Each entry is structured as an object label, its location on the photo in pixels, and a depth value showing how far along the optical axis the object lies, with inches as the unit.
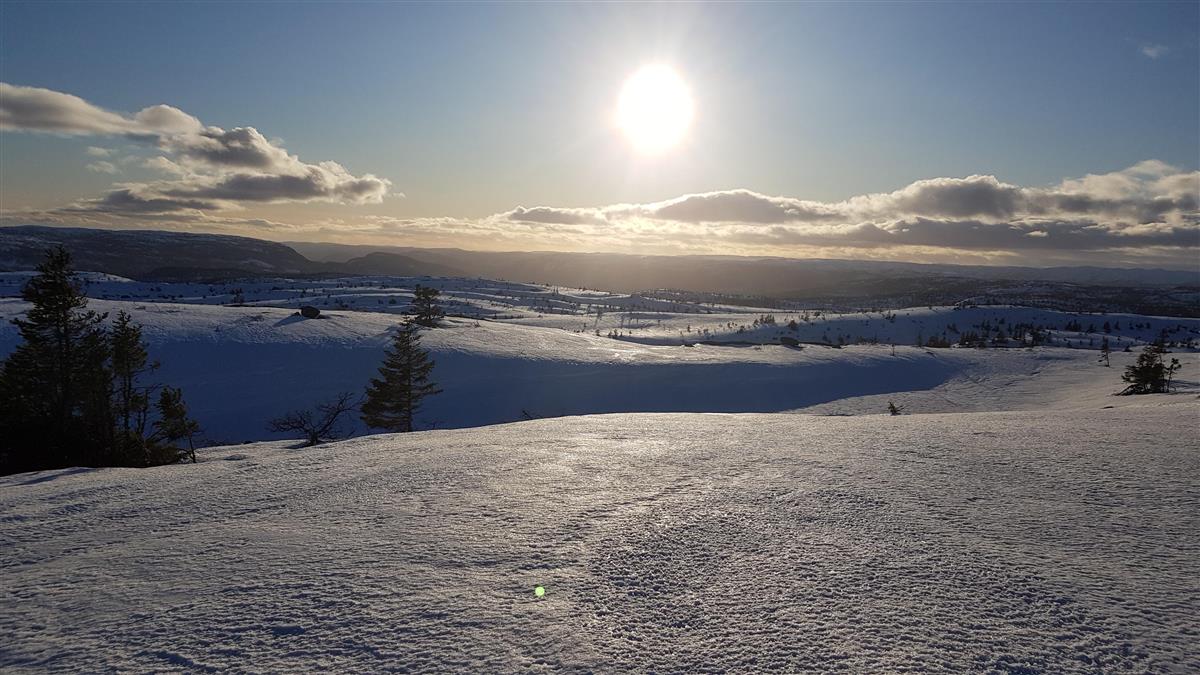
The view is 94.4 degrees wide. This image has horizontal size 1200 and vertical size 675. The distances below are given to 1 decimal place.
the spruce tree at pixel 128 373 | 769.6
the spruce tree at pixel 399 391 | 1437.0
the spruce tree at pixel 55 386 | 700.0
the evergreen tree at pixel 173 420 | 772.0
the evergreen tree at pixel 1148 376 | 1523.1
